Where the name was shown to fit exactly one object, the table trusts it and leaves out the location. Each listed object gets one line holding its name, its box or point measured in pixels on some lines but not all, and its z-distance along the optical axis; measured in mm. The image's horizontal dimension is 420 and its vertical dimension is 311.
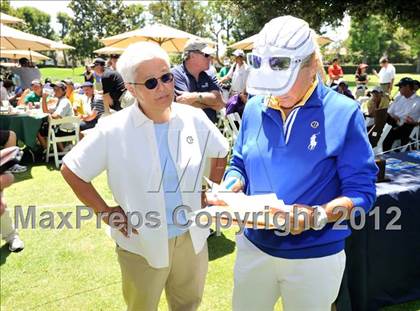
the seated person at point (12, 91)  11542
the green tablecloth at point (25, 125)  7602
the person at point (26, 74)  13453
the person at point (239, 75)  10289
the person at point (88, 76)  13568
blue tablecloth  2742
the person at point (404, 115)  7086
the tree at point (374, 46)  72562
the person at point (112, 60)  9280
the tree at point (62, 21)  104625
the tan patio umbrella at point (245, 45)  14188
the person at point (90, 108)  7797
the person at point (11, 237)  3857
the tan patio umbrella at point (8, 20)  11473
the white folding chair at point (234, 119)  7078
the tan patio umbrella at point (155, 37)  11000
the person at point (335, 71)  16641
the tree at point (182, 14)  49769
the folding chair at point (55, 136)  7598
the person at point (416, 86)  7281
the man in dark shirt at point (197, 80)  3859
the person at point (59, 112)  7789
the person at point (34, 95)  10148
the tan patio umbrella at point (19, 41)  9066
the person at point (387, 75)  13500
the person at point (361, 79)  14673
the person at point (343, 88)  8852
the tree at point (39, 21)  95250
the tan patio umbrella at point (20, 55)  21616
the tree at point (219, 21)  53000
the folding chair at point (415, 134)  7004
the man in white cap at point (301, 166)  1616
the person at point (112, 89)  5684
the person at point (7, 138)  3566
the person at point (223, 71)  16569
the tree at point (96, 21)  52575
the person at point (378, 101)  7980
